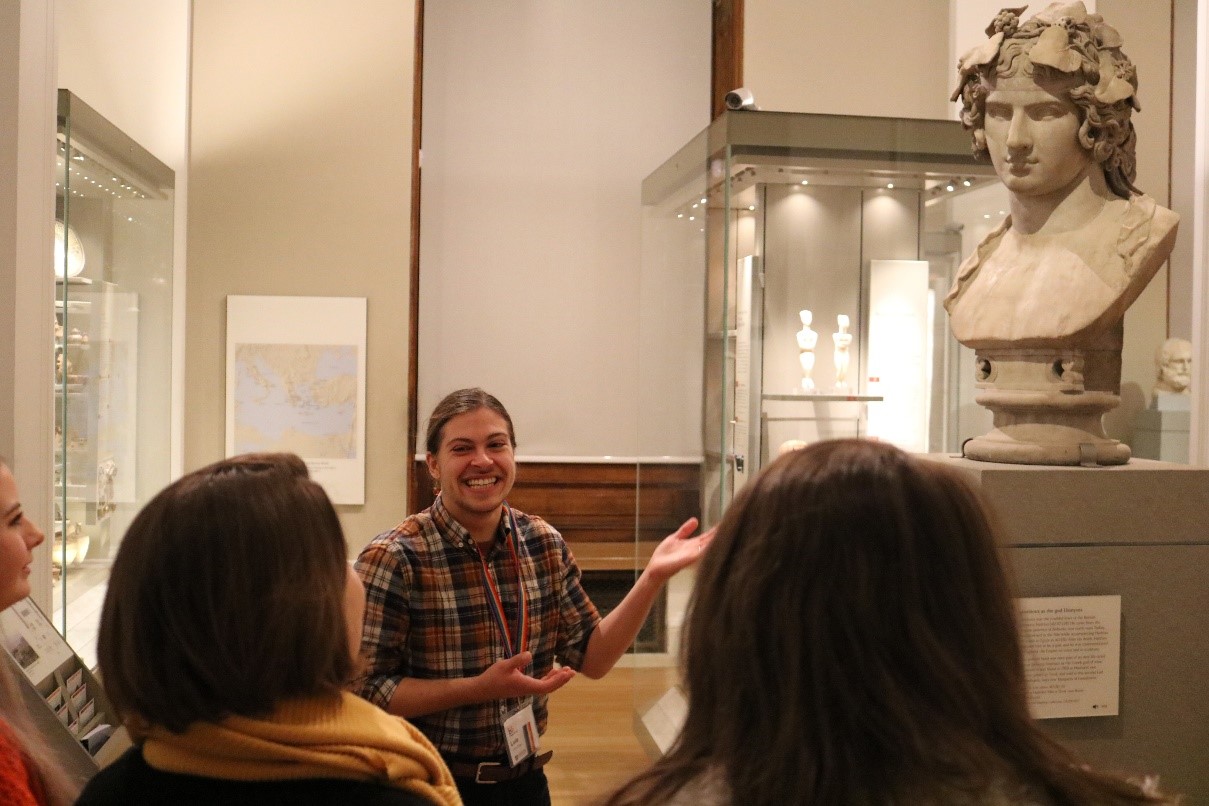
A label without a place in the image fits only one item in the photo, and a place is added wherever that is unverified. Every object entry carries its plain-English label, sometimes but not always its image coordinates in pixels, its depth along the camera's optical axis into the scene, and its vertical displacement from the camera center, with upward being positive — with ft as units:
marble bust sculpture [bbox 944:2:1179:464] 9.80 +1.44
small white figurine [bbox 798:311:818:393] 14.75 +0.55
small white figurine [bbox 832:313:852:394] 15.03 +0.56
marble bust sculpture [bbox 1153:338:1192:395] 17.80 +0.47
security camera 14.57 +3.77
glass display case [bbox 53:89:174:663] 13.19 +0.46
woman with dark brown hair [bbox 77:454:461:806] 4.21 -1.04
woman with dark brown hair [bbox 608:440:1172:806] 3.52 -0.84
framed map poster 19.58 +0.11
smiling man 7.87 -1.64
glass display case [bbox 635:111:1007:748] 14.28 +1.39
